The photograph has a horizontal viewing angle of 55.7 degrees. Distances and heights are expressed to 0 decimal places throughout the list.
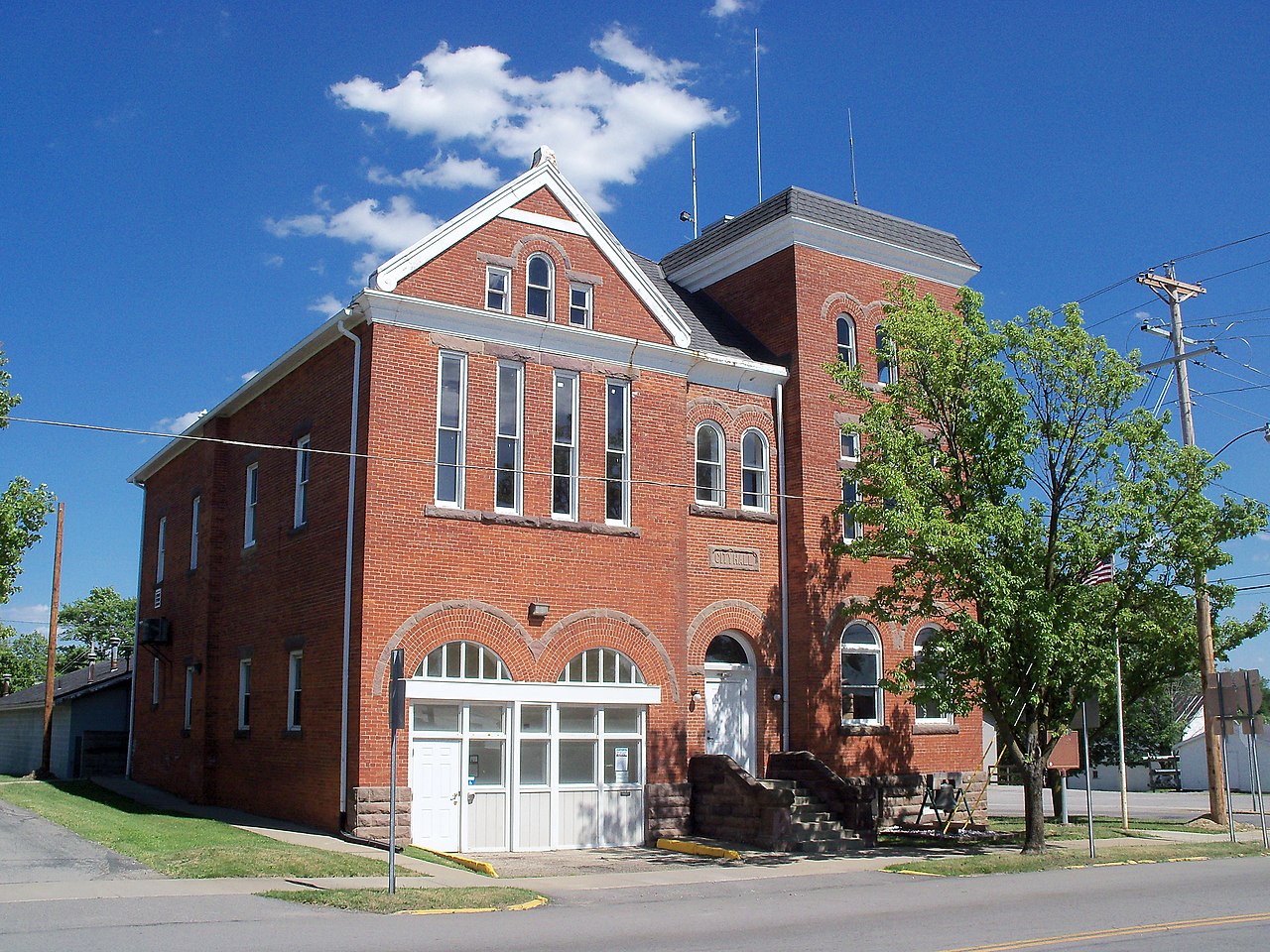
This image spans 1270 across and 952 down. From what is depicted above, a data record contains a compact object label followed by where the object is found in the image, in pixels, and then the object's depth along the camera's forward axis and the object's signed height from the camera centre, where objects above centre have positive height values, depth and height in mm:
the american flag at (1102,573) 20703 +1974
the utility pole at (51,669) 34844 +737
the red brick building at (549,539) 19859 +2760
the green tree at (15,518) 24188 +3570
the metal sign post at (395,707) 13906 -162
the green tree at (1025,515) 19875 +2910
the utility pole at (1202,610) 26419 +1719
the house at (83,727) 34188 -979
